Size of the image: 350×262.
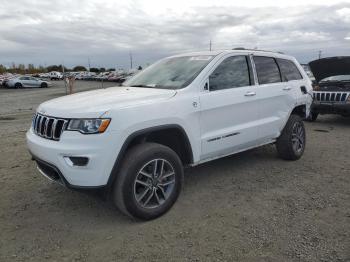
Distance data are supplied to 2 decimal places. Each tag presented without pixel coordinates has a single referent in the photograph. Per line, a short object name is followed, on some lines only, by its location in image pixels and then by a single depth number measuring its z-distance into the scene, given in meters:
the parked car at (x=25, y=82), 35.26
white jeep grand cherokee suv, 3.29
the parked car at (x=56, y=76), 60.67
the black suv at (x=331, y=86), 9.07
